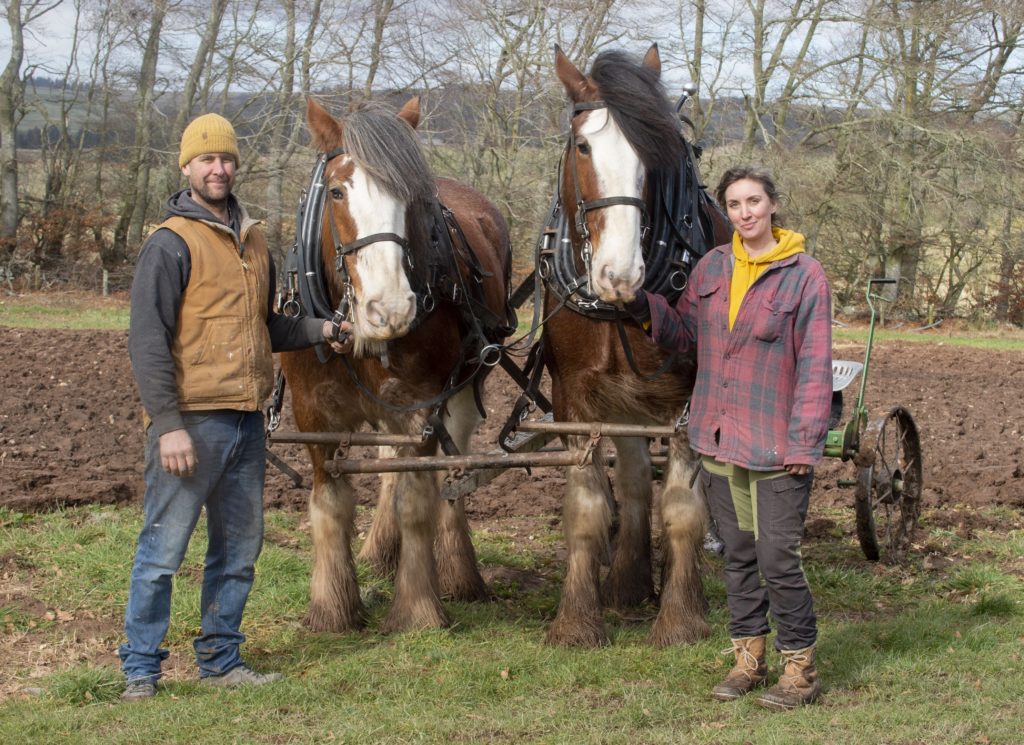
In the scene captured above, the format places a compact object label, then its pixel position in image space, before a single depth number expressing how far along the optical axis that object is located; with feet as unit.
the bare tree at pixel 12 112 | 66.54
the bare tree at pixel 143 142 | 70.79
